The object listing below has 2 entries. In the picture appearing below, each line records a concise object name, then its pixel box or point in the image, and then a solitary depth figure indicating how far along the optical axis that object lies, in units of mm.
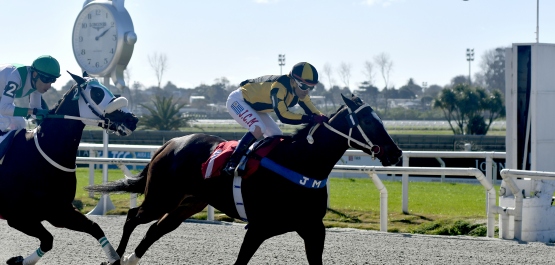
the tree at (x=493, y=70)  92812
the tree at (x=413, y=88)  116338
